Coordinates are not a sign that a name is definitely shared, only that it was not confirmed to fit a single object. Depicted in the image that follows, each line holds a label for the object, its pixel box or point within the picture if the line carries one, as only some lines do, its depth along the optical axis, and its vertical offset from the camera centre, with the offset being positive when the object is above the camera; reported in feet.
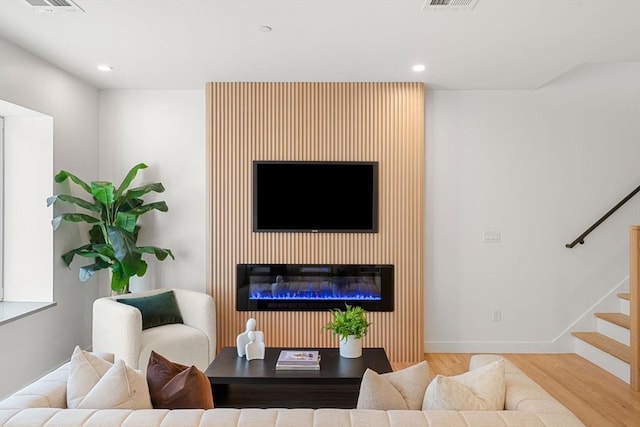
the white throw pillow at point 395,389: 4.80 -2.02
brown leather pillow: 5.16 -2.13
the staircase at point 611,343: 11.91 -3.90
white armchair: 10.61 -3.12
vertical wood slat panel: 13.42 +1.02
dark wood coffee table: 8.74 -3.44
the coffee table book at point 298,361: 9.15 -3.19
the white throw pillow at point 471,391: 4.72 -2.01
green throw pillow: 11.76 -2.62
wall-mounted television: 13.39 +0.53
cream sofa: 4.24 -2.04
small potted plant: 9.70 -2.61
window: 11.93 +0.11
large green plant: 11.88 -0.35
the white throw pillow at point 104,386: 4.79 -1.99
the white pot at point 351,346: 9.84 -3.03
